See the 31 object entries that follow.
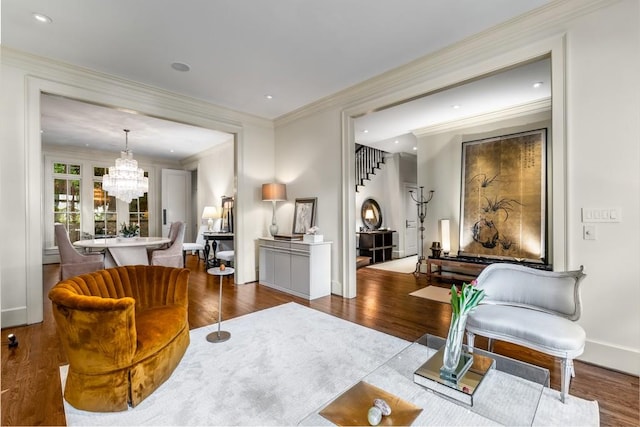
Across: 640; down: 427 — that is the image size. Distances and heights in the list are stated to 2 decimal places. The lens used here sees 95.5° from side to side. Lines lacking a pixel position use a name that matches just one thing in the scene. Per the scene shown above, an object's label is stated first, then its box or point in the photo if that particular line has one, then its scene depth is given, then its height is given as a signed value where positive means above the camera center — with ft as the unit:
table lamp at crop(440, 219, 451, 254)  18.44 -1.53
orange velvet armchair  5.43 -2.72
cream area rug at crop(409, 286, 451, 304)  13.91 -4.14
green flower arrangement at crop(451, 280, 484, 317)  5.67 -1.73
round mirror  27.10 -0.18
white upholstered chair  6.15 -2.52
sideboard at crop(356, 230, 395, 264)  24.39 -2.78
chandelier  17.81 +2.09
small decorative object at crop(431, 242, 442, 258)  18.21 -2.34
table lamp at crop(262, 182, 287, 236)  16.29 +1.05
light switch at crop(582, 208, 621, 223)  7.47 -0.09
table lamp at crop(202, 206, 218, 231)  24.17 -0.11
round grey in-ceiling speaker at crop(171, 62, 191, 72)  11.27 +5.76
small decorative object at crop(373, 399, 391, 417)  4.43 -2.99
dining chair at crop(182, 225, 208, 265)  22.73 -2.60
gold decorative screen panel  14.53 +0.77
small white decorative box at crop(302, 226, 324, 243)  14.28 -1.17
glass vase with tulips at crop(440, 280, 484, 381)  5.65 -2.26
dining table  15.39 -2.17
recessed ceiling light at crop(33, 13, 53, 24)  8.49 +5.79
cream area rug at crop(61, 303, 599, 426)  5.60 -4.00
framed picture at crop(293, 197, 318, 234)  15.64 -0.14
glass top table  4.67 -3.21
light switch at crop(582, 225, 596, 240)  7.77 -0.56
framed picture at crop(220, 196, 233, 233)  22.86 -0.18
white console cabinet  13.83 -2.77
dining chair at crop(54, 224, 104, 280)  13.58 -2.18
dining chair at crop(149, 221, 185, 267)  16.51 -2.28
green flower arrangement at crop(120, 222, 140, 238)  18.28 -1.20
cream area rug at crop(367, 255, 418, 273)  21.35 -4.23
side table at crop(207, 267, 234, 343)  9.11 -3.97
